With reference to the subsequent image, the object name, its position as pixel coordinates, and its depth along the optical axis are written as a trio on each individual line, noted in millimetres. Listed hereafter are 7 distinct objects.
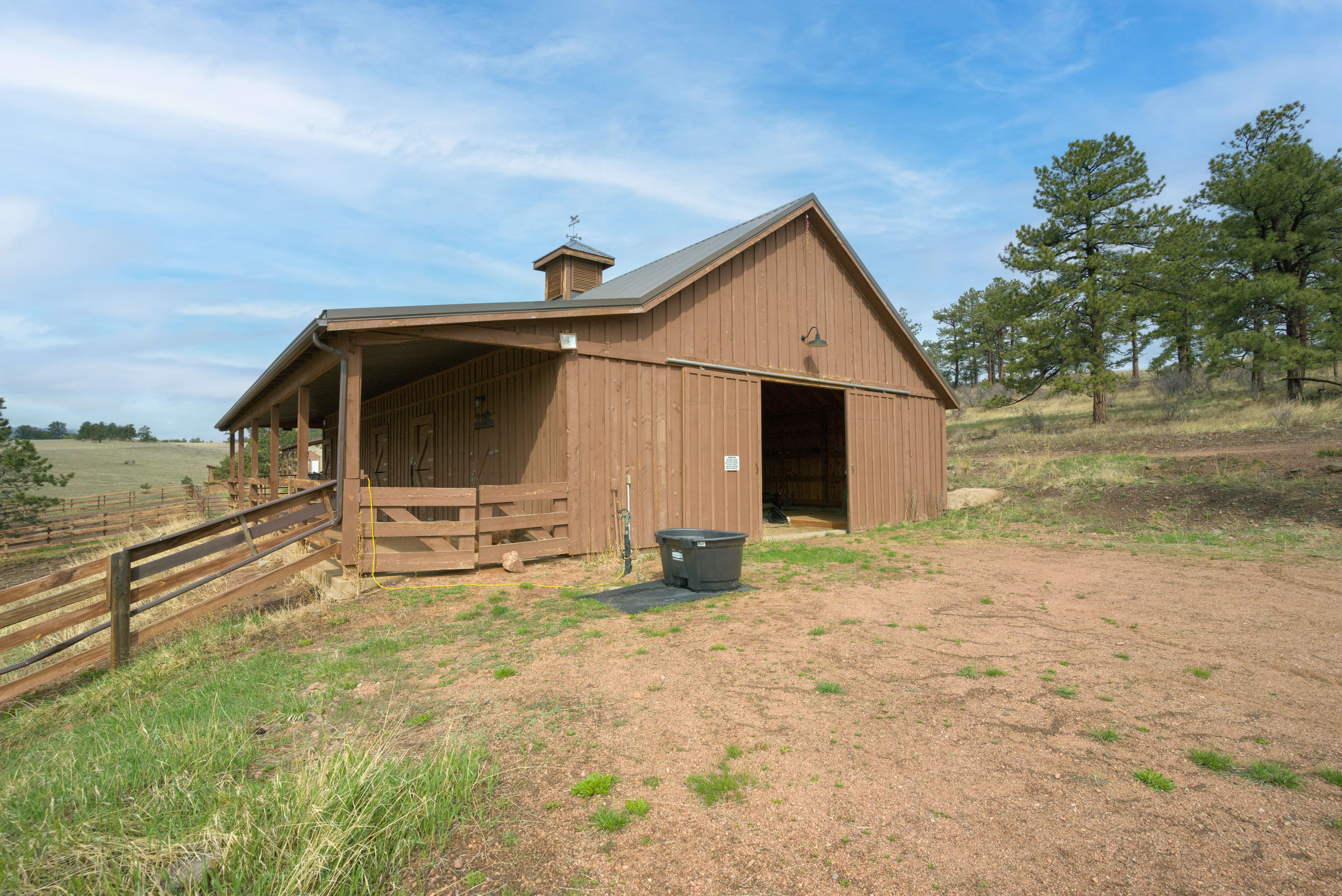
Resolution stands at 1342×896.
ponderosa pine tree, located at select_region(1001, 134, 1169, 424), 22609
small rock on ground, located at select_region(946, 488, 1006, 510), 16219
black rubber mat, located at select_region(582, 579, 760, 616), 7199
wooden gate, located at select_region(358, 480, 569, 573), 8117
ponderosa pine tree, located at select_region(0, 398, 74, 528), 24219
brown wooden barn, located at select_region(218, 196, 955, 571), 8531
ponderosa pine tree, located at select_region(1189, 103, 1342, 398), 21031
